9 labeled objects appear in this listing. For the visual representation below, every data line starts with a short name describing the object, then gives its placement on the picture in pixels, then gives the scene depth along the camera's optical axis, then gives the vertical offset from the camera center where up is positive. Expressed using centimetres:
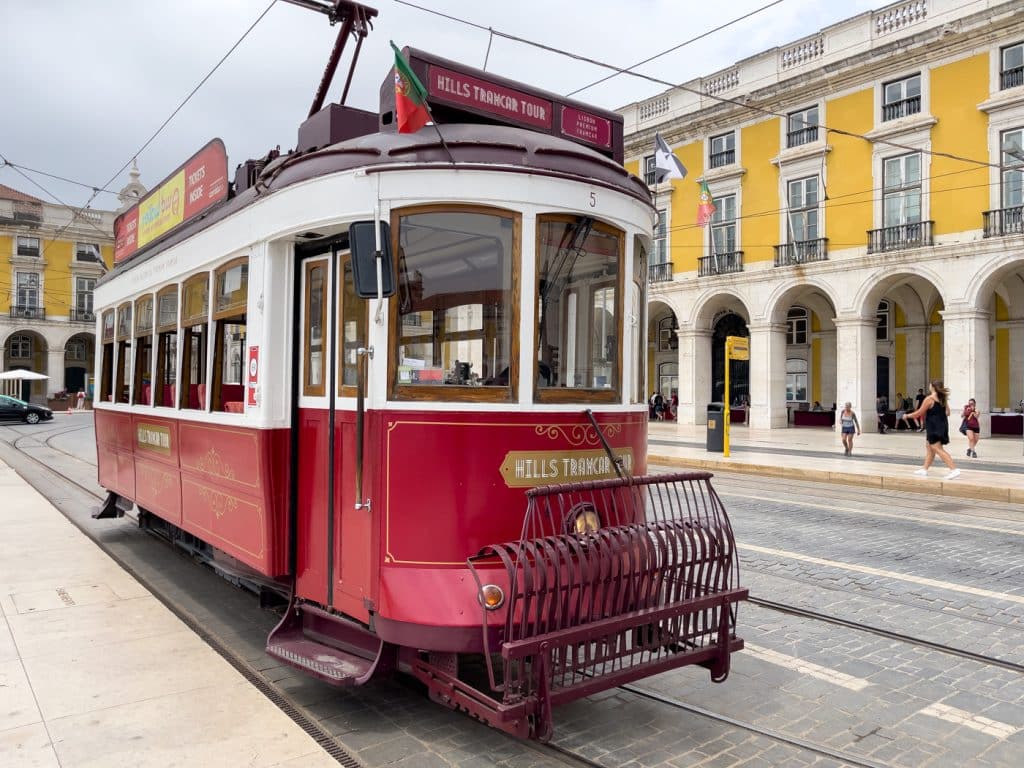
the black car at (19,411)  3481 -74
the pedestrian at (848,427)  1875 -77
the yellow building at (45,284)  5309 +734
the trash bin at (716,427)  1948 -80
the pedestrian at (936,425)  1456 -57
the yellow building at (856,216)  2394 +602
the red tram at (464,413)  374 -10
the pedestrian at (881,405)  3020 -42
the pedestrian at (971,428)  1858 -78
